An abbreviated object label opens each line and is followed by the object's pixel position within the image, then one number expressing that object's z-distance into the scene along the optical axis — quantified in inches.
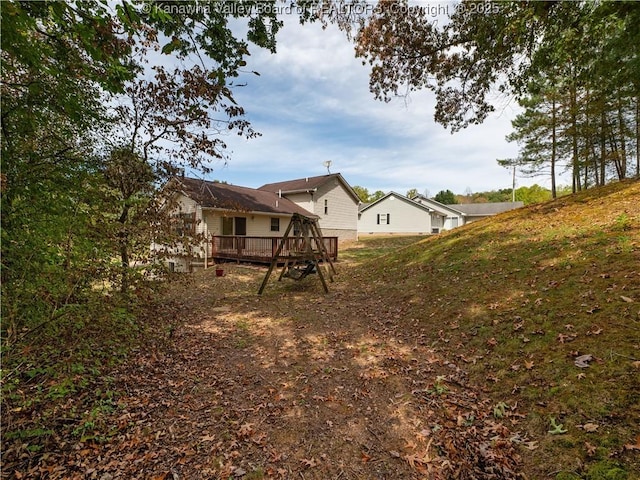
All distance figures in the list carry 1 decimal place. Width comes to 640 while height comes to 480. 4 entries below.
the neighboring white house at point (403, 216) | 1342.3
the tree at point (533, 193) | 1859.0
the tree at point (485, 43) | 217.2
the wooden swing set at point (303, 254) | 362.3
